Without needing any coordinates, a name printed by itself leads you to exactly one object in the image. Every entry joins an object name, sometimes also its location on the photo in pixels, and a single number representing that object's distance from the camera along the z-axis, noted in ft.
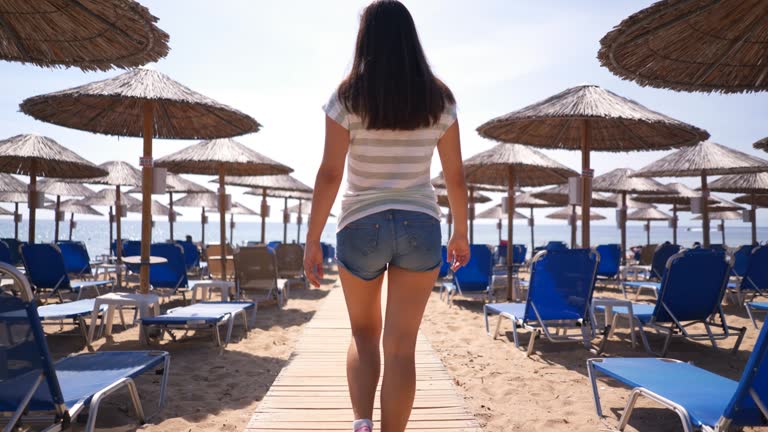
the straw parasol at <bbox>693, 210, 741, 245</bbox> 72.88
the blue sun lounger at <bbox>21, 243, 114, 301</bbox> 19.39
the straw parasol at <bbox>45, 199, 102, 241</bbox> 63.87
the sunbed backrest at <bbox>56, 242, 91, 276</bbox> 28.19
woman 5.39
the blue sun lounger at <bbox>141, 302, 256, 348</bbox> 13.84
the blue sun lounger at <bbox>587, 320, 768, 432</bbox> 6.08
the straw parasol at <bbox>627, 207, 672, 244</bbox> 69.31
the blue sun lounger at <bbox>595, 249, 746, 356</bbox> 13.65
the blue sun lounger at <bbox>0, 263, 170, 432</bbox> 5.85
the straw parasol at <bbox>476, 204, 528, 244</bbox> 76.84
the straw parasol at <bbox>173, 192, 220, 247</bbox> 64.49
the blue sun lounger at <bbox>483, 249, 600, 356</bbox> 14.44
